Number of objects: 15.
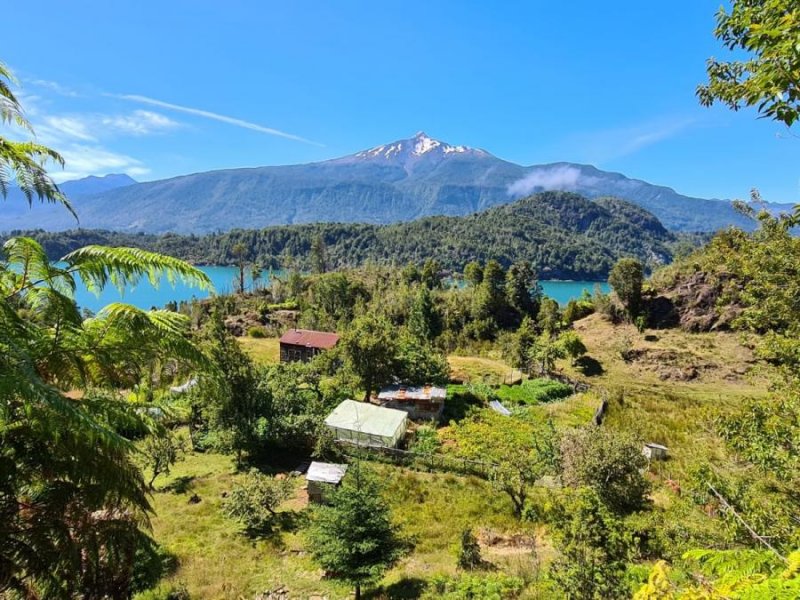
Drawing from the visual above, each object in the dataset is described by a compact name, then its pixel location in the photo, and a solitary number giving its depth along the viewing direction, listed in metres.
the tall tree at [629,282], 41.16
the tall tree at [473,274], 53.41
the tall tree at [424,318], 43.56
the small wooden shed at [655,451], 18.72
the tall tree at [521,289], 49.53
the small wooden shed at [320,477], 14.95
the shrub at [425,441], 19.72
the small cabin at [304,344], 35.62
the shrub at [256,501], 13.27
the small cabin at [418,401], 24.05
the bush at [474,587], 8.98
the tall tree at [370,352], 25.11
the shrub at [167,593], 9.22
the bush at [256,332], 47.06
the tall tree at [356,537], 9.29
